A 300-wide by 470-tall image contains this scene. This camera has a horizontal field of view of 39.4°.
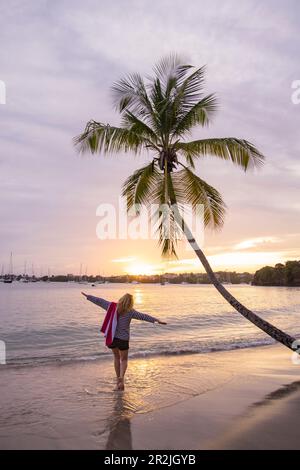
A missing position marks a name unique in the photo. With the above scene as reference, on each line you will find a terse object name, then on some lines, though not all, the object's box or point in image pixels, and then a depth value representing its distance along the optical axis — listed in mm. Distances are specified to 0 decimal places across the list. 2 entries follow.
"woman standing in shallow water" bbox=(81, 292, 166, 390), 8703
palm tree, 12383
